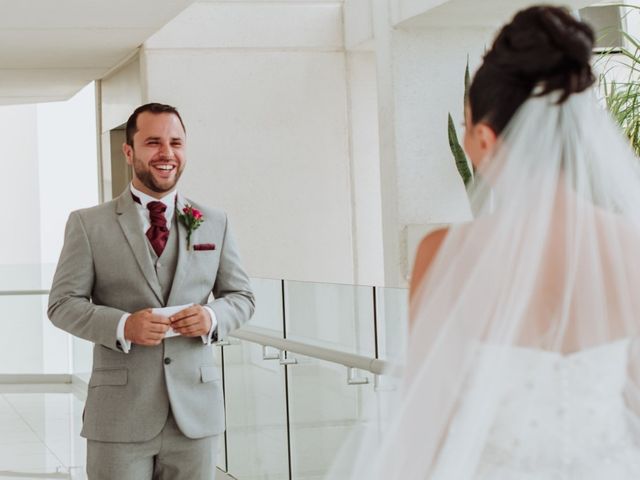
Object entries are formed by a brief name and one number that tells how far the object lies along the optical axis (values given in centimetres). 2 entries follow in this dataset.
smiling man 317
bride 193
